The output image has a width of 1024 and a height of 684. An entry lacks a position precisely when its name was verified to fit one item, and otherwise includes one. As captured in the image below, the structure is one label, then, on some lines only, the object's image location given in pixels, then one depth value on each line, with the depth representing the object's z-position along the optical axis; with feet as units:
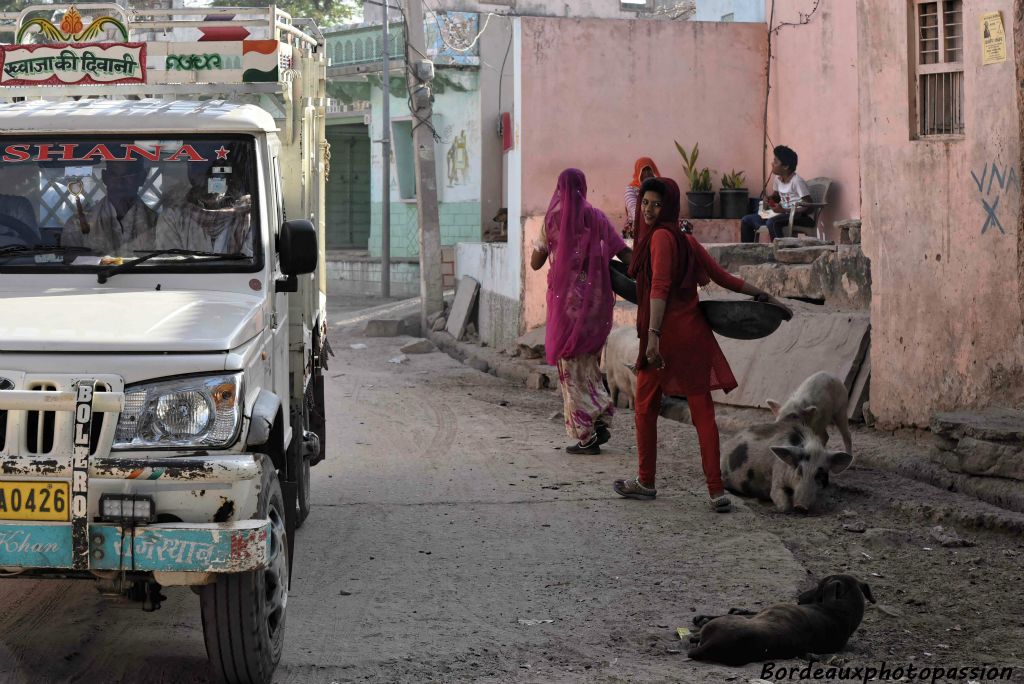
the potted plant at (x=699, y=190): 51.31
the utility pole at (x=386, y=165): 79.36
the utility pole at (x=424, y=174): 61.31
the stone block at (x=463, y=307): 57.82
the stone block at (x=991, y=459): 21.65
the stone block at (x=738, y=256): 41.01
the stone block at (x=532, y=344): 45.62
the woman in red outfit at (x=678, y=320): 22.36
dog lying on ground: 14.52
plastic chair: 45.96
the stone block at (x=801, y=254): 38.24
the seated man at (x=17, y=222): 15.71
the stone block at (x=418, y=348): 54.19
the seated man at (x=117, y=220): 15.79
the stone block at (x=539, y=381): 41.32
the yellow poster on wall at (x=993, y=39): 23.68
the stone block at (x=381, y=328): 61.16
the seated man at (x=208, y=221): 15.85
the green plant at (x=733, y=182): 51.52
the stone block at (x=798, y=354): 29.84
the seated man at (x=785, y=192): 45.75
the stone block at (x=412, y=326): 62.64
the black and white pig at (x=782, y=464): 22.63
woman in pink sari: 28.50
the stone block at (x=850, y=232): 39.99
